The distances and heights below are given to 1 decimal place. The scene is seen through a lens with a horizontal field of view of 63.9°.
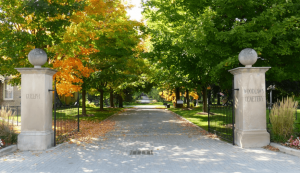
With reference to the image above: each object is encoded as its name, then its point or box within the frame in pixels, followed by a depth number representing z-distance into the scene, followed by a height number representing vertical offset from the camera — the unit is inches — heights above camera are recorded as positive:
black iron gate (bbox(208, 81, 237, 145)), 372.1 -70.0
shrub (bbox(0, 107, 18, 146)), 323.0 -54.9
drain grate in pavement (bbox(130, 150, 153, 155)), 298.7 -73.1
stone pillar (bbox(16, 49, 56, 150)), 322.0 -8.4
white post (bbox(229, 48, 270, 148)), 329.7 -11.3
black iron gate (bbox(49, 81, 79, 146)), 379.6 -70.1
